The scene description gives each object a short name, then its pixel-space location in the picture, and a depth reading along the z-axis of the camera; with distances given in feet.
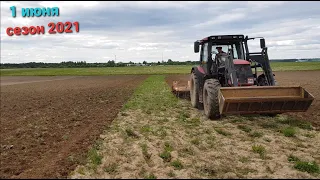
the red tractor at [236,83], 25.03
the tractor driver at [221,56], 30.54
